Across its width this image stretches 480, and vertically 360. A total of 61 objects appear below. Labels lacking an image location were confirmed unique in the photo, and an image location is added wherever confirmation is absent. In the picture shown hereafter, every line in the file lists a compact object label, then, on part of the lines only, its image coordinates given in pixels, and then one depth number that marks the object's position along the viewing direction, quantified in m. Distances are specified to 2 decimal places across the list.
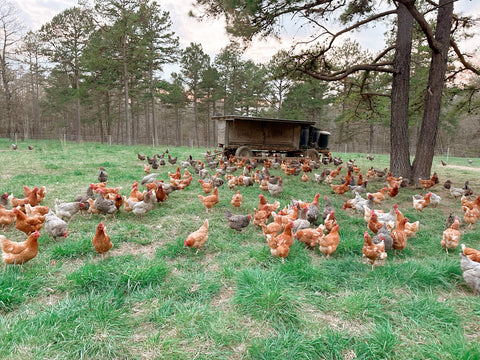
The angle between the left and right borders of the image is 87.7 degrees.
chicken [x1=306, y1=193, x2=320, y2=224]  4.66
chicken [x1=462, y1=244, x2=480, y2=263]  3.05
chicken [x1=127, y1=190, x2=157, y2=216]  4.86
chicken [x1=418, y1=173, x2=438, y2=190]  8.08
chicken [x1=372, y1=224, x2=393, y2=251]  3.47
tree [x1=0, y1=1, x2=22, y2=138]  23.58
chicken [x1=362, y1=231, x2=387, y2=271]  3.21
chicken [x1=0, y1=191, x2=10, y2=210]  4.51
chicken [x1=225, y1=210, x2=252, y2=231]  4.41
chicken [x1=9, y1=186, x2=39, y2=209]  4.69
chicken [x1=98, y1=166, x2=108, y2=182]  7.46
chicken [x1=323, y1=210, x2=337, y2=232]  4.26
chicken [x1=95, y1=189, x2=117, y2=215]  4.62
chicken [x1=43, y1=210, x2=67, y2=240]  3.71
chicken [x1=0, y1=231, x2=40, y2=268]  2.92
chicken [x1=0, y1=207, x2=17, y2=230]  4.10
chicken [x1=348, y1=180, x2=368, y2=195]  6.95
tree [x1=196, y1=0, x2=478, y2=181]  7.62
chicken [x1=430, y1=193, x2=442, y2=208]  6.25
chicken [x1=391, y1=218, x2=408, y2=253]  3.62
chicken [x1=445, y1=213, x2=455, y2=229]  4.65
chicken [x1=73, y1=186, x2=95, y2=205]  5.11
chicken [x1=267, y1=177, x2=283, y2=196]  6.71
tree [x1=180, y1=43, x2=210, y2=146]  29.62
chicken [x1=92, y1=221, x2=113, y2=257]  3.29
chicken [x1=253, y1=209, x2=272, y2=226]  4.52
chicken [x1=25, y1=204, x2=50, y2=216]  4.31
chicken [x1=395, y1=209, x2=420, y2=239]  4.30
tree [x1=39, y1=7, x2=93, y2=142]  23.69
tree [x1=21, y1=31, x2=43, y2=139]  24.97
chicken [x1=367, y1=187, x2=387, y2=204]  6.21
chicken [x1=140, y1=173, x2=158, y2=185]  7.47
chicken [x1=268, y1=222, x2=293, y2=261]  3.36
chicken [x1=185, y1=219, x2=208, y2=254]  3.59
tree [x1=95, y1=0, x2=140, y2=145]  19.92
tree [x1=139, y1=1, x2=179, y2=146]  23.56
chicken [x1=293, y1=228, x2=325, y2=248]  3.78
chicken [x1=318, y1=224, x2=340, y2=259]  3.57
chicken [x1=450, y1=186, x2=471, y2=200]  6.87
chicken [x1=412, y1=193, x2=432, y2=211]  5.89
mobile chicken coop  13.49
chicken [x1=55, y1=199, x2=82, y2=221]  4.43
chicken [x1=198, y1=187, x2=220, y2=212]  5.41
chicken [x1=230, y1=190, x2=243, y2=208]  5.56
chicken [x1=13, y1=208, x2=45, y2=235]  3.68
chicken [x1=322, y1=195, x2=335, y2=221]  4.95
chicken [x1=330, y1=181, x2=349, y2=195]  7.23
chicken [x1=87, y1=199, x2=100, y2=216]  4.77
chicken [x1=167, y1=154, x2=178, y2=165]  12.01
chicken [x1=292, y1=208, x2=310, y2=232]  4.17
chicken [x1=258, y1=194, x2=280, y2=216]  4.91
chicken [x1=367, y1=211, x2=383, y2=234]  4.16
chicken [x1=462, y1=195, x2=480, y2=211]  5.31
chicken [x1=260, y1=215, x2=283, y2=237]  3.97
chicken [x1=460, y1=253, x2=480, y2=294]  2.76
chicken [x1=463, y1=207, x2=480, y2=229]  4.80
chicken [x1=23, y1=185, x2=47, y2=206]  5.22
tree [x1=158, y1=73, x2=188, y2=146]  25.78
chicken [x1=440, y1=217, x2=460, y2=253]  3.74
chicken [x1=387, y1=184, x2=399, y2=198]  6.72
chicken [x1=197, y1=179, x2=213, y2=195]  6.42
